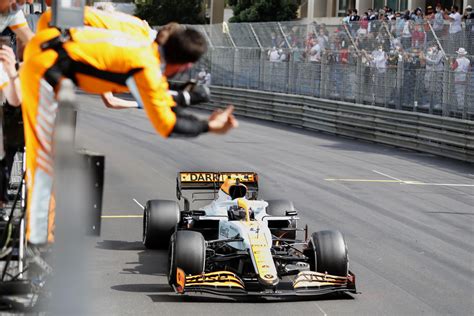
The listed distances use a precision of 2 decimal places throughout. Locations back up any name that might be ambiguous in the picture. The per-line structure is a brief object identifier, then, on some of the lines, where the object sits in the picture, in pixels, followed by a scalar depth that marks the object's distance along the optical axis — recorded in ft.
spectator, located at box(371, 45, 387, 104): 96.02
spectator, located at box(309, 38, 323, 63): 108.78
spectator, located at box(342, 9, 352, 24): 108.92
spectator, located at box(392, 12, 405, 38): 90.48
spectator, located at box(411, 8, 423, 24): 88.62
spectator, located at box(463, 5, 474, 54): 80.64
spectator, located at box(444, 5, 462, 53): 83.05
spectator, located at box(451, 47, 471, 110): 82.41
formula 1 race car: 37.88
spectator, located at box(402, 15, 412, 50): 89.73
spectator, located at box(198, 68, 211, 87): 135.23
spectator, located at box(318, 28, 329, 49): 106.11
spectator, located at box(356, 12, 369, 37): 97.34
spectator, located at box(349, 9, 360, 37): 99.39
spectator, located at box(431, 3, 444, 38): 85.15
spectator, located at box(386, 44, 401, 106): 93.66
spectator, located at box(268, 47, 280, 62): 117.08
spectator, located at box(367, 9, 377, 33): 96.53
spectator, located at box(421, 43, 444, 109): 86.33
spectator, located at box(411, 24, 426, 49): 87.66
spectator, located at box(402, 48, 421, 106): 90.43
